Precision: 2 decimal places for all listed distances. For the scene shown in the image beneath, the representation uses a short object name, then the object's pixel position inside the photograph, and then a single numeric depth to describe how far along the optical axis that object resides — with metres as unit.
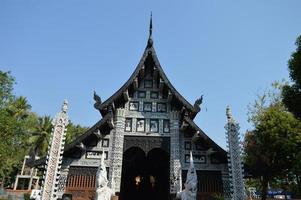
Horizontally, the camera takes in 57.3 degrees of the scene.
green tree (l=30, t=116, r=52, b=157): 43.50
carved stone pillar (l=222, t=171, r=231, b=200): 13.19
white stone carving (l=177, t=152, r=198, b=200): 10.89
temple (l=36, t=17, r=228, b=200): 13.43
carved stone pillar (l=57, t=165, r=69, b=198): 13.04
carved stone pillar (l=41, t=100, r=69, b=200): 11.62
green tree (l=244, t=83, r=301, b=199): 20.59
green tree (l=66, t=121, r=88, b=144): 46.27
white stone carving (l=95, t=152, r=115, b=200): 10.55
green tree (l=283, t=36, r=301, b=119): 15.64
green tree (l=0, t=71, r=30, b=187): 21.38
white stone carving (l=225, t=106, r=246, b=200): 11.90
